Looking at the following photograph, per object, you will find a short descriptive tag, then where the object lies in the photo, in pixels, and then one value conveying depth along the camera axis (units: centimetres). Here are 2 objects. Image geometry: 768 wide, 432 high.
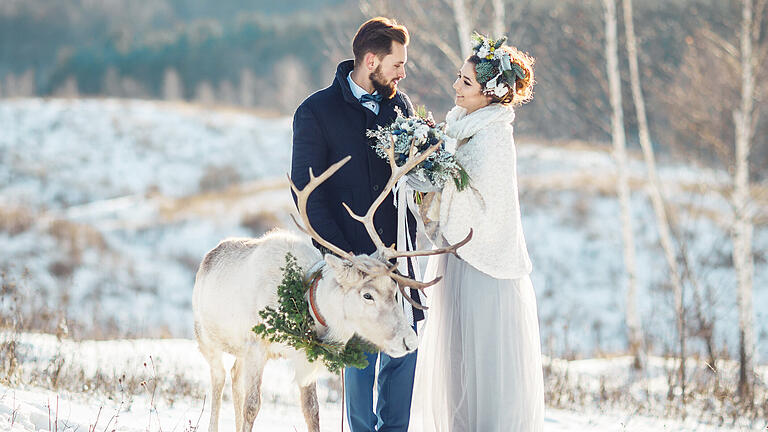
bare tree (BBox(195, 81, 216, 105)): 6611
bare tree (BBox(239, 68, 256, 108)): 7132
